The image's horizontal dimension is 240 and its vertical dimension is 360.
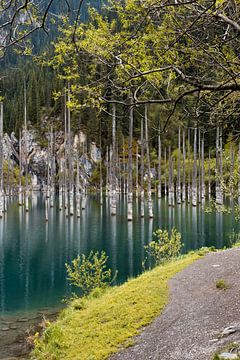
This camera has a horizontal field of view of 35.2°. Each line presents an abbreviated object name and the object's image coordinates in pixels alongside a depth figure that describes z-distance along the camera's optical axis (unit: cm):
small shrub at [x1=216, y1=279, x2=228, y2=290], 1047
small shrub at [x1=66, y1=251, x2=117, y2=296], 1423
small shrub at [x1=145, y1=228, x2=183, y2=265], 1737
